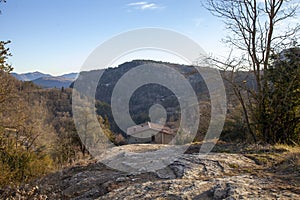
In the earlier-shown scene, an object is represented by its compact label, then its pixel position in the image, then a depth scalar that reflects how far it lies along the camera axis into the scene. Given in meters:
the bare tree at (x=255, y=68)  8.39
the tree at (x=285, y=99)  8.21
